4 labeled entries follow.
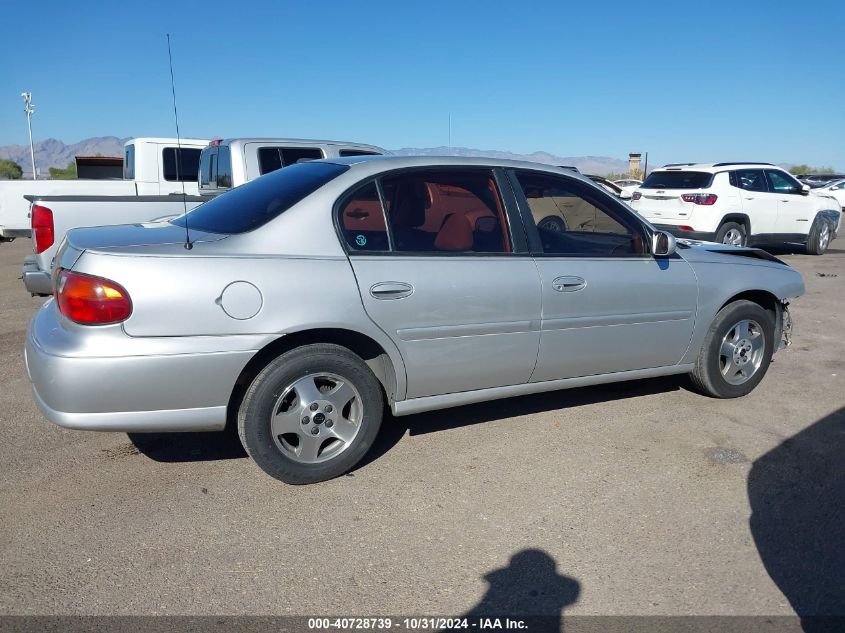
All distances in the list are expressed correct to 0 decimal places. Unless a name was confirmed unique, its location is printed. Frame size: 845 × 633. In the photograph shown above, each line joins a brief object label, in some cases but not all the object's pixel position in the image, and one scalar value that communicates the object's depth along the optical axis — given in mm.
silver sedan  3254
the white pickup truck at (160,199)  6516
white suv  11719
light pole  54000
